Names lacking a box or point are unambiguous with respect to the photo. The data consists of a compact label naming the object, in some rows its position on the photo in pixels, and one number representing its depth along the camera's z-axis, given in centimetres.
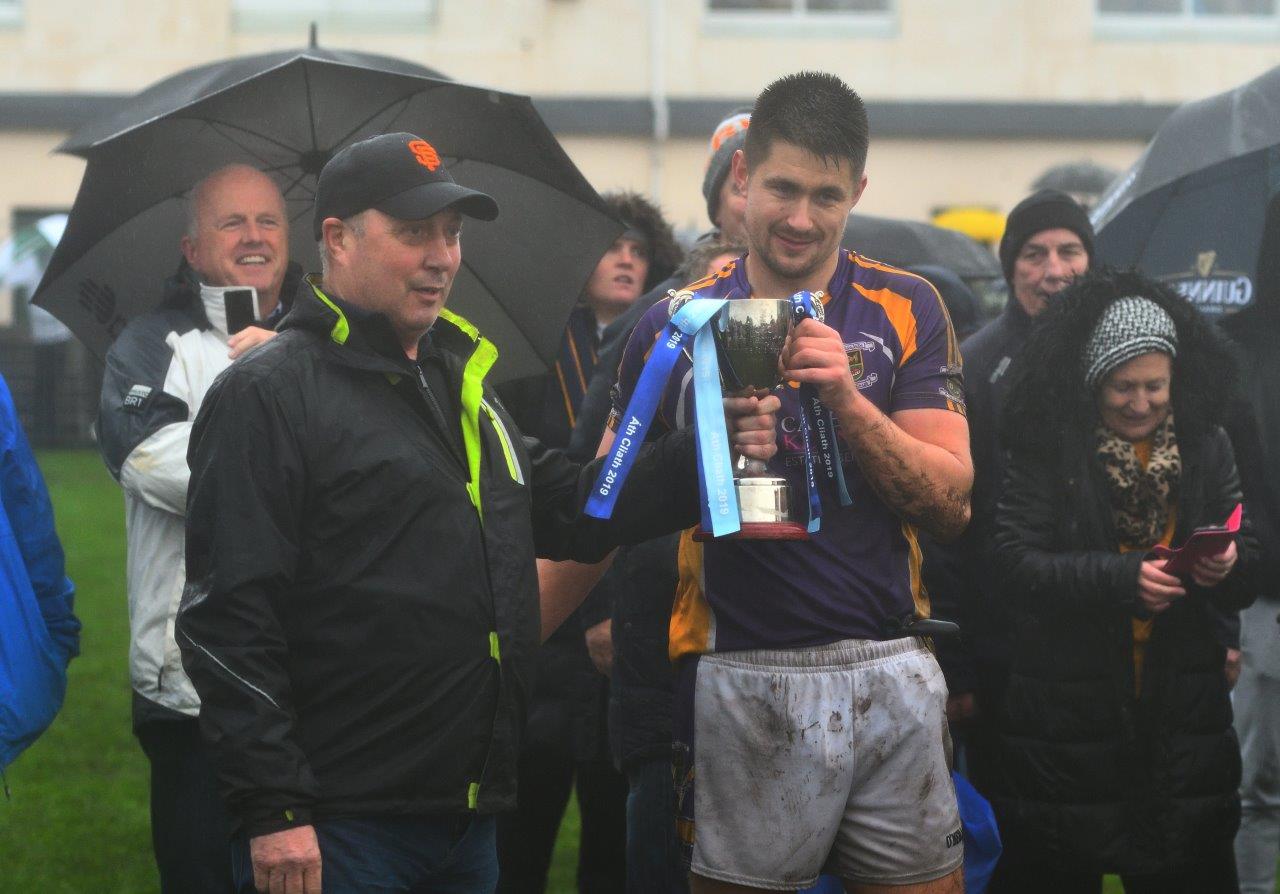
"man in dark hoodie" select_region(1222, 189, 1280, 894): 1009
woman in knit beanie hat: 834
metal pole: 3841
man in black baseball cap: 579
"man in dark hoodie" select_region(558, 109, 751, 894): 800
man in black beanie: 912
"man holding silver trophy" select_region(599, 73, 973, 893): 648
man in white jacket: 752
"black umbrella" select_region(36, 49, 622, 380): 855
